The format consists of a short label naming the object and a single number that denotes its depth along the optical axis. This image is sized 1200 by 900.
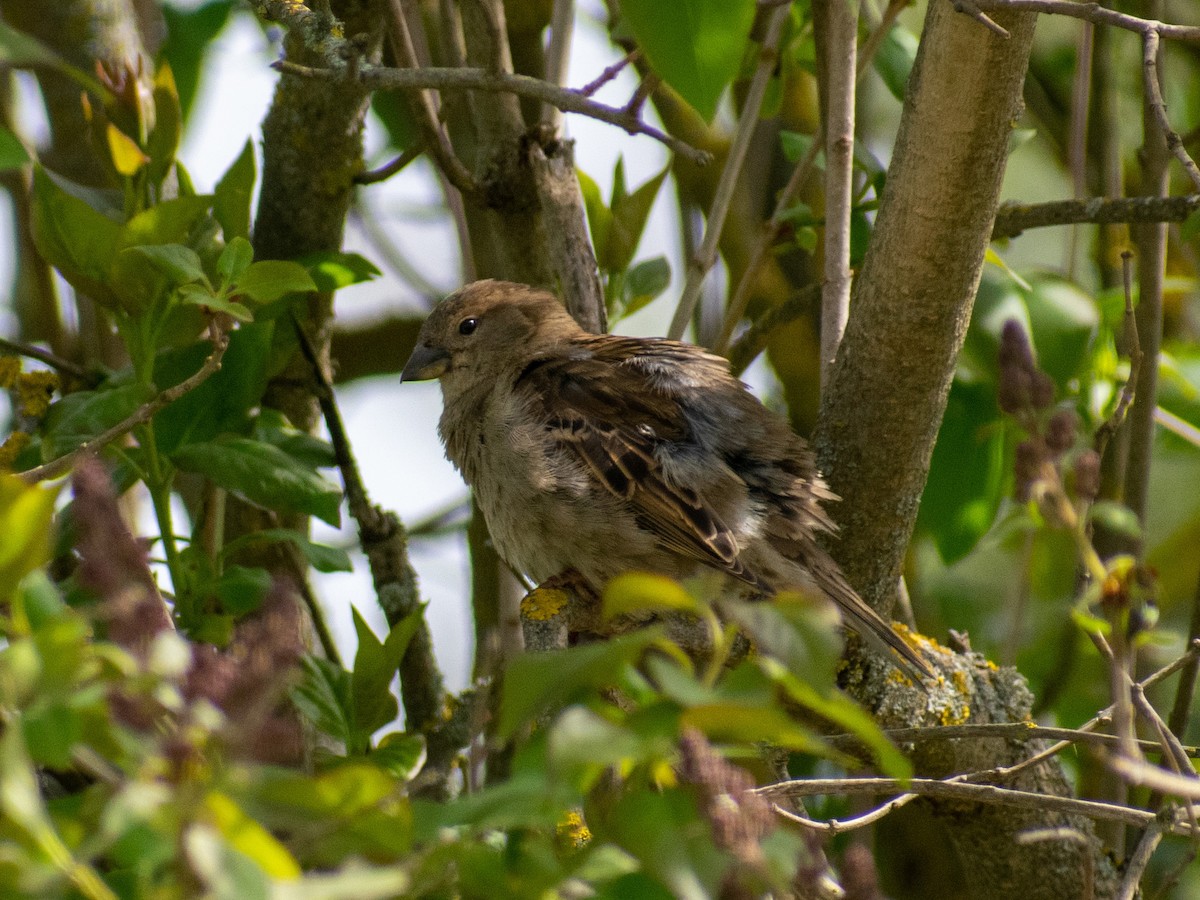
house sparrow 5.95
